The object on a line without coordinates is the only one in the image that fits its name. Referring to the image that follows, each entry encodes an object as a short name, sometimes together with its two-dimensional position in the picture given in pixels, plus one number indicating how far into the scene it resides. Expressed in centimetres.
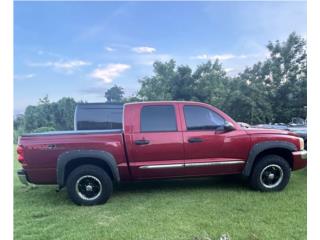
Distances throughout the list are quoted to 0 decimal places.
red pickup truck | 406
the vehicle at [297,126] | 649
